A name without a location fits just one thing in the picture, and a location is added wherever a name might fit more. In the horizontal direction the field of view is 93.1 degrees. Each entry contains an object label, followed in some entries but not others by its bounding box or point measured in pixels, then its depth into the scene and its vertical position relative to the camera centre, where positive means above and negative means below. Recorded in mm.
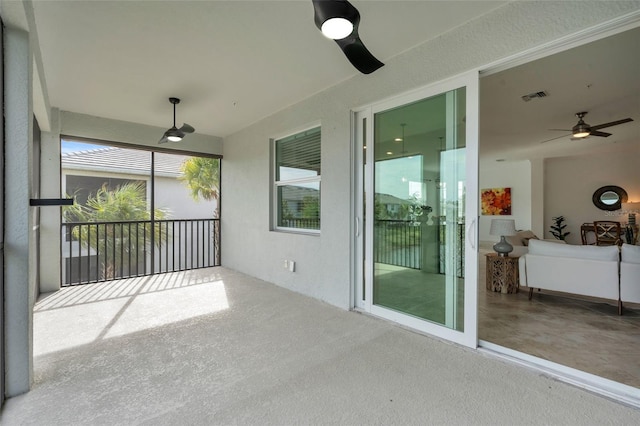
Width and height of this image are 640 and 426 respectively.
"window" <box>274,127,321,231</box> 3953 +439
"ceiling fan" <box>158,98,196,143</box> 3807 +1023
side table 3977 -800
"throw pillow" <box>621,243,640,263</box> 2998 -396
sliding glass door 2381 +38
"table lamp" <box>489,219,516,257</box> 4094 -246
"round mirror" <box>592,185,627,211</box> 6711 +377
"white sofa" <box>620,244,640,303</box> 2963 -599
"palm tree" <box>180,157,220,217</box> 7152 +891
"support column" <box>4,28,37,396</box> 1740 +0
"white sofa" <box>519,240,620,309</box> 3115 -602
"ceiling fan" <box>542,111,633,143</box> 4234 +1192
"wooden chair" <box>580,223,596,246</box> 6957 -452
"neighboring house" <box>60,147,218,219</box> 6242 +828
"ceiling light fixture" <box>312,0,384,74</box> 1402 +949
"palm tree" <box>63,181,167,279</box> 5004 -157
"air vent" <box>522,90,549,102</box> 3566 +1425
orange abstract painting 8539 +361
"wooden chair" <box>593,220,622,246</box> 6422 -390
